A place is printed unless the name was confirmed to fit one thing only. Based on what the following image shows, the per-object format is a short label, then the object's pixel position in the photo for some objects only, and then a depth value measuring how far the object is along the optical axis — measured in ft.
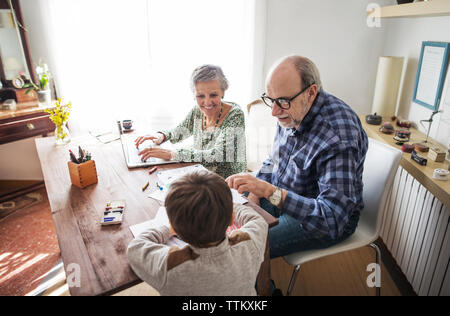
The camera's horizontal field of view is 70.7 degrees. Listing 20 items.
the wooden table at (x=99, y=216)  2.92
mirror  8.00
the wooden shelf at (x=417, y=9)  4.55
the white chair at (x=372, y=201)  4.33
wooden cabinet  7.51
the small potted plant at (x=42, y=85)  8.13
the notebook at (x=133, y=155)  5.10
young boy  2.63
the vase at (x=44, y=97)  8.36
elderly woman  5.24
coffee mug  6.64
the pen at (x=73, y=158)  4.40
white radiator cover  4.78
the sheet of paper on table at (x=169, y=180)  4.07
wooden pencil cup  4.36
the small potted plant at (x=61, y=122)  5.66
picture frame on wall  5.48
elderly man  3.79
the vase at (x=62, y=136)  5.92
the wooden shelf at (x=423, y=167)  4.36
